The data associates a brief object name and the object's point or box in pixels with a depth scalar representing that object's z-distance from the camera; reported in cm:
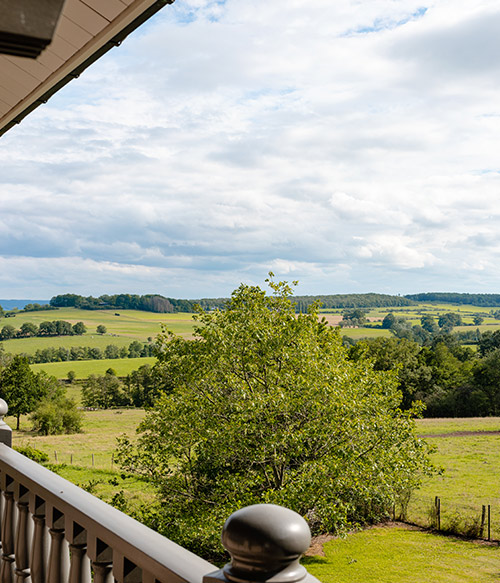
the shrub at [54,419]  2742
